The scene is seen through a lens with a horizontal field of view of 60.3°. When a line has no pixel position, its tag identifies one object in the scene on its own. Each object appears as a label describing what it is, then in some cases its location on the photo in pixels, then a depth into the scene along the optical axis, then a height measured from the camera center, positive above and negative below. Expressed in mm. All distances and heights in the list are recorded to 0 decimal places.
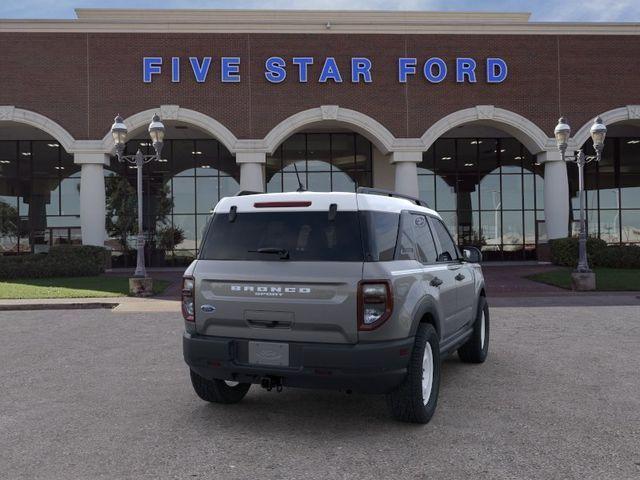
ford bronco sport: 4320 -439
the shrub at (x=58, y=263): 20156 -514
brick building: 23266 +7093
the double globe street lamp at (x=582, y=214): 16453 +912
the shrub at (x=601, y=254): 21828 -427
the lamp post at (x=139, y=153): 16078 +3189
